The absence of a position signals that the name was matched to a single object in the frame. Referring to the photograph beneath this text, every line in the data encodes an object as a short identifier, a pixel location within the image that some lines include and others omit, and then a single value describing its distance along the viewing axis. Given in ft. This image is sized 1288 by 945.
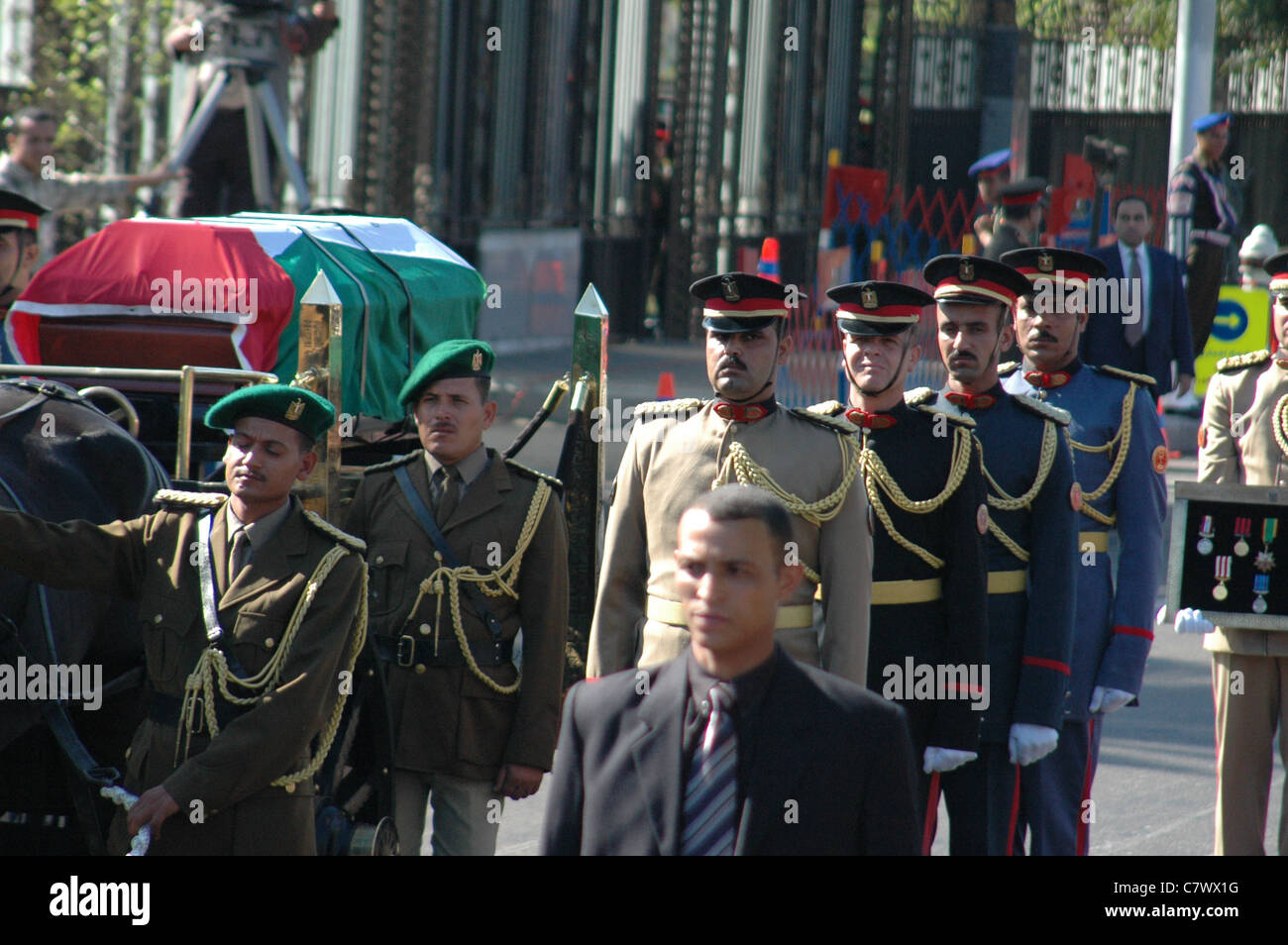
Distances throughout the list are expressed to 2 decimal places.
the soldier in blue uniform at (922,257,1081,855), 31.09
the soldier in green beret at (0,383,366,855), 24.90
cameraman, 74.69
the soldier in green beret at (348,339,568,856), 30.53
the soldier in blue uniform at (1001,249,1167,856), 33.50
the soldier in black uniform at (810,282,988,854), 29.53
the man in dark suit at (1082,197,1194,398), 57.72
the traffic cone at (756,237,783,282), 67.89
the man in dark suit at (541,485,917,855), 18.33
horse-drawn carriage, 28.91
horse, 28.32
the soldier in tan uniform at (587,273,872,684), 27.86
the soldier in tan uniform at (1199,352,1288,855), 34.73
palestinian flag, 39.11
